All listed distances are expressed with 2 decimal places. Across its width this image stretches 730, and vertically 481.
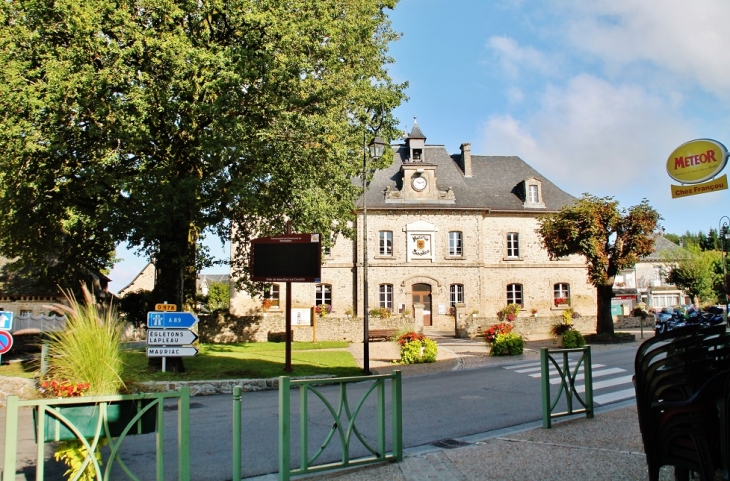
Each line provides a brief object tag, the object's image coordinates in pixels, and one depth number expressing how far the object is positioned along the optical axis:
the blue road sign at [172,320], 11.63
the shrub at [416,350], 17.11
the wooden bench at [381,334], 25.05
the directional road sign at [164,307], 12.45
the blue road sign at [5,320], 11.41
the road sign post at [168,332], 11.62
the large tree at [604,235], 21.33
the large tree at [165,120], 13.26
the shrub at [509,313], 28.51
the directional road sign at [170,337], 11.66
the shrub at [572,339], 18.97
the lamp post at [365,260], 14.80
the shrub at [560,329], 20.44
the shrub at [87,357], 4.67
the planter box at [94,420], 4.07
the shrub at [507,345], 18.39
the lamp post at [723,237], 9.31
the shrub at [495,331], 18.81
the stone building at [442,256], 33.59
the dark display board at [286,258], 14.38
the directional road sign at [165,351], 11.51
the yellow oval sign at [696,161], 5.39
